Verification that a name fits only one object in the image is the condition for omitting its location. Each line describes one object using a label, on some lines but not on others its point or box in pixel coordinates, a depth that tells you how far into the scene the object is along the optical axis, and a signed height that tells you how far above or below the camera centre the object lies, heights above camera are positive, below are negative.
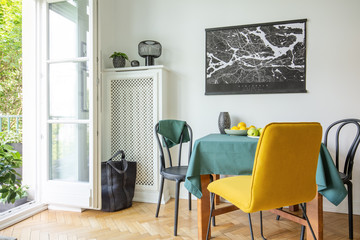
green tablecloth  1.71 -0.35
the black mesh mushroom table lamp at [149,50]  2.93 +0.72
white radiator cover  2.85 -0.07
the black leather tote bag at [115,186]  2.54 -0.76
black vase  2.64 -0.10
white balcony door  2.47 +0.04
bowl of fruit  2.08 -0.16
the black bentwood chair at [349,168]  1.97 -0.46
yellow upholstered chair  1.28 -0.29
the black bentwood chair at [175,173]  2.12 -0.54
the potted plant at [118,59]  3.01 +0.63
